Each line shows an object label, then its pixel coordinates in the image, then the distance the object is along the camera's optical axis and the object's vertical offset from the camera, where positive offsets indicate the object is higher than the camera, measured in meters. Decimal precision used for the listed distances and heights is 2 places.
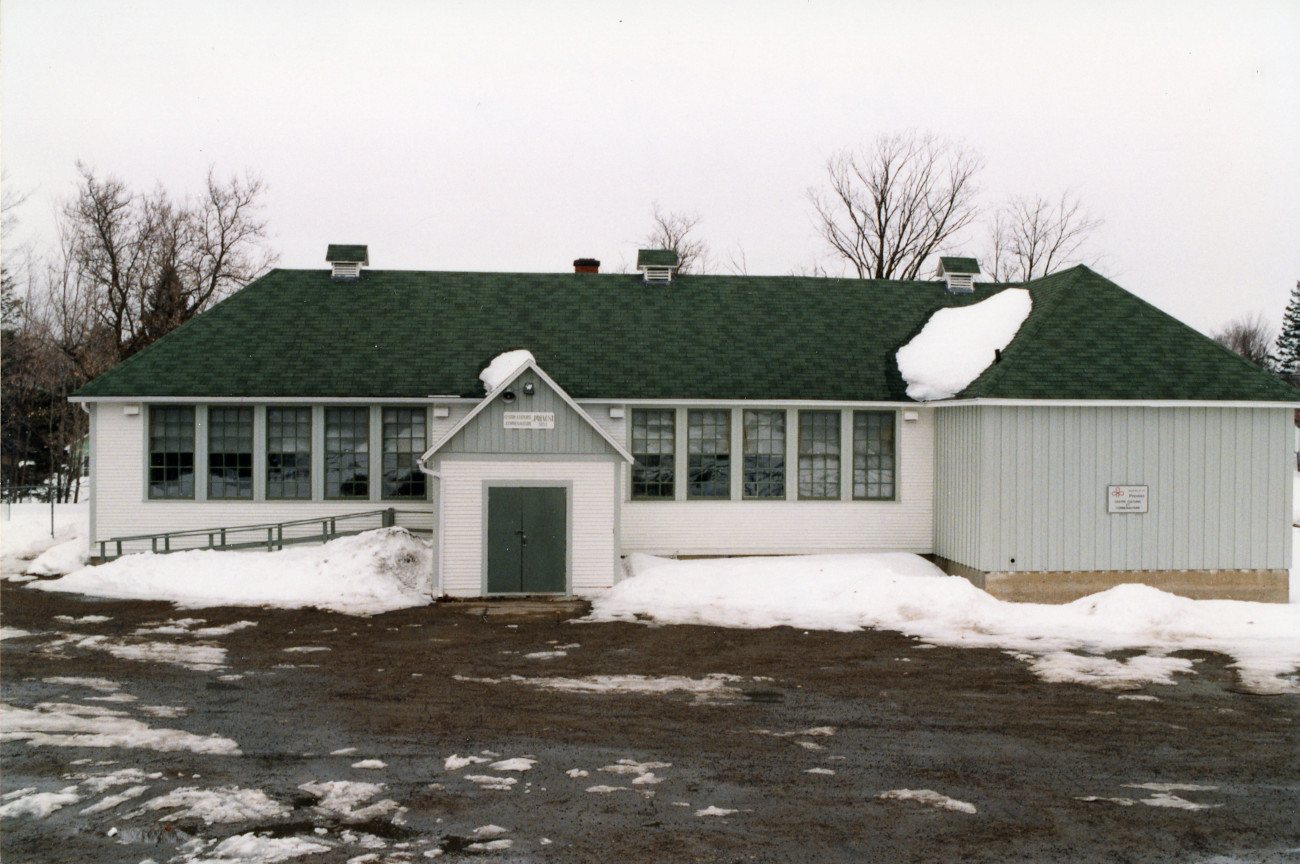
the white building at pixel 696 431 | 17.59 +0.14
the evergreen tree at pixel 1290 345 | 76.94 +8.09
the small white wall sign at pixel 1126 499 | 17.66 -1.02
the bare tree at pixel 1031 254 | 47.28 +9.24
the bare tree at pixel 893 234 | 44.91 +9.83
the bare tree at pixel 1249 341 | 88.54 +10.30
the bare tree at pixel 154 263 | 39.81 +7.23
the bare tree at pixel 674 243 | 51.34 +10.34
